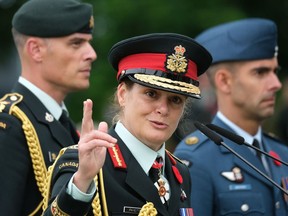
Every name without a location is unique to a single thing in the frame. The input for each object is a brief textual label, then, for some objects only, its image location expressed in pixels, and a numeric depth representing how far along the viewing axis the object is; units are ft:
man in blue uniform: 39.91
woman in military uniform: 30.19
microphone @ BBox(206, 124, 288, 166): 32.63
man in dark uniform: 38.11
